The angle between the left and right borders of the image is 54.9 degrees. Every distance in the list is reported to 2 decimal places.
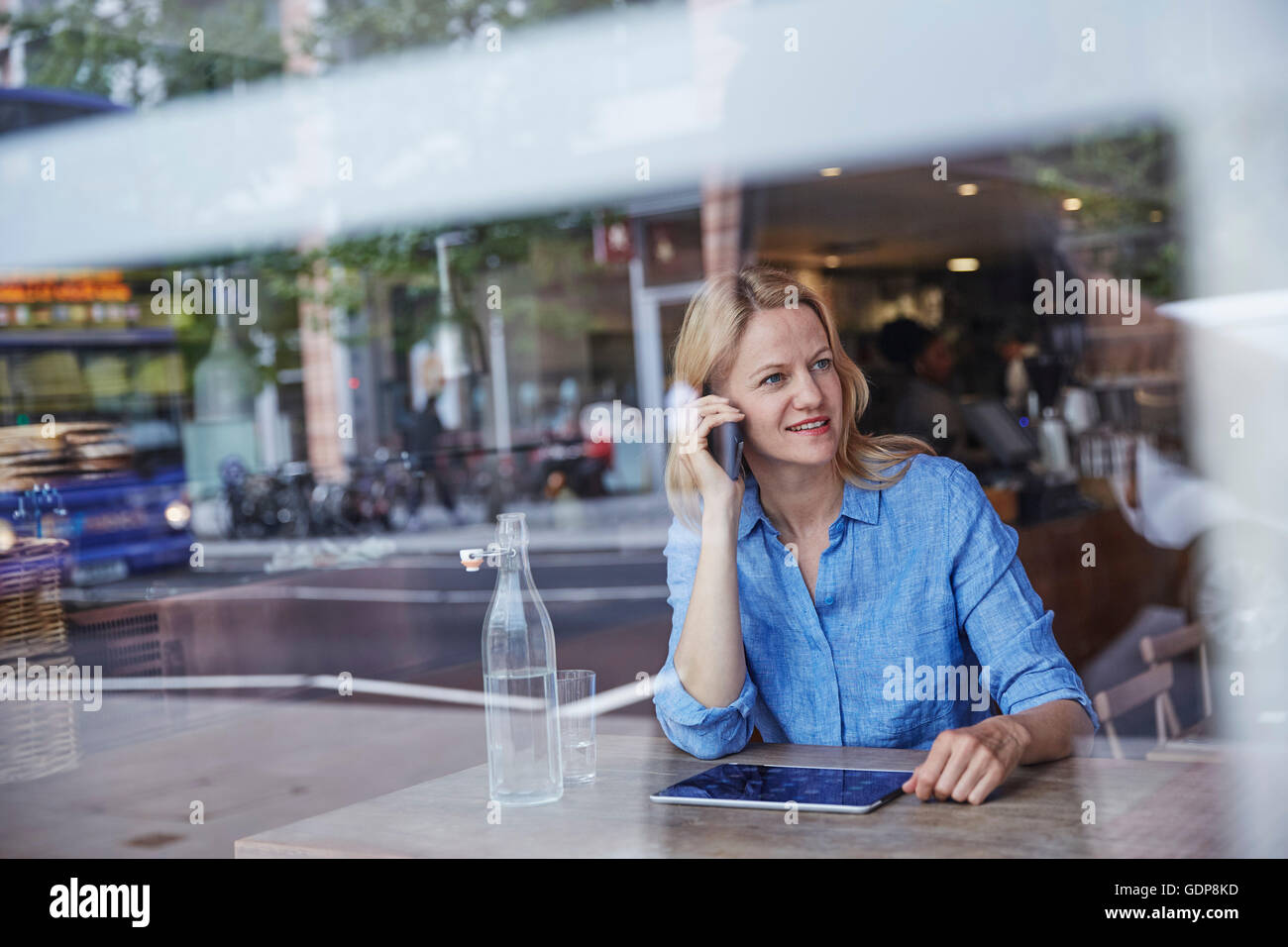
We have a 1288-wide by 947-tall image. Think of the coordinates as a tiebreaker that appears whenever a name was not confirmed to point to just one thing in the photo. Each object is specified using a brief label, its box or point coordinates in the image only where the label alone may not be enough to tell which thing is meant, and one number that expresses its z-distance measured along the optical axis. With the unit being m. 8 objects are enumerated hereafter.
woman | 1.72
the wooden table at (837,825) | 1.23
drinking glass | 1.61
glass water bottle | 1.52
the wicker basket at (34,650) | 3.85
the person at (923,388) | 5.46
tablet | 1.39
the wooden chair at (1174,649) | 2.75
